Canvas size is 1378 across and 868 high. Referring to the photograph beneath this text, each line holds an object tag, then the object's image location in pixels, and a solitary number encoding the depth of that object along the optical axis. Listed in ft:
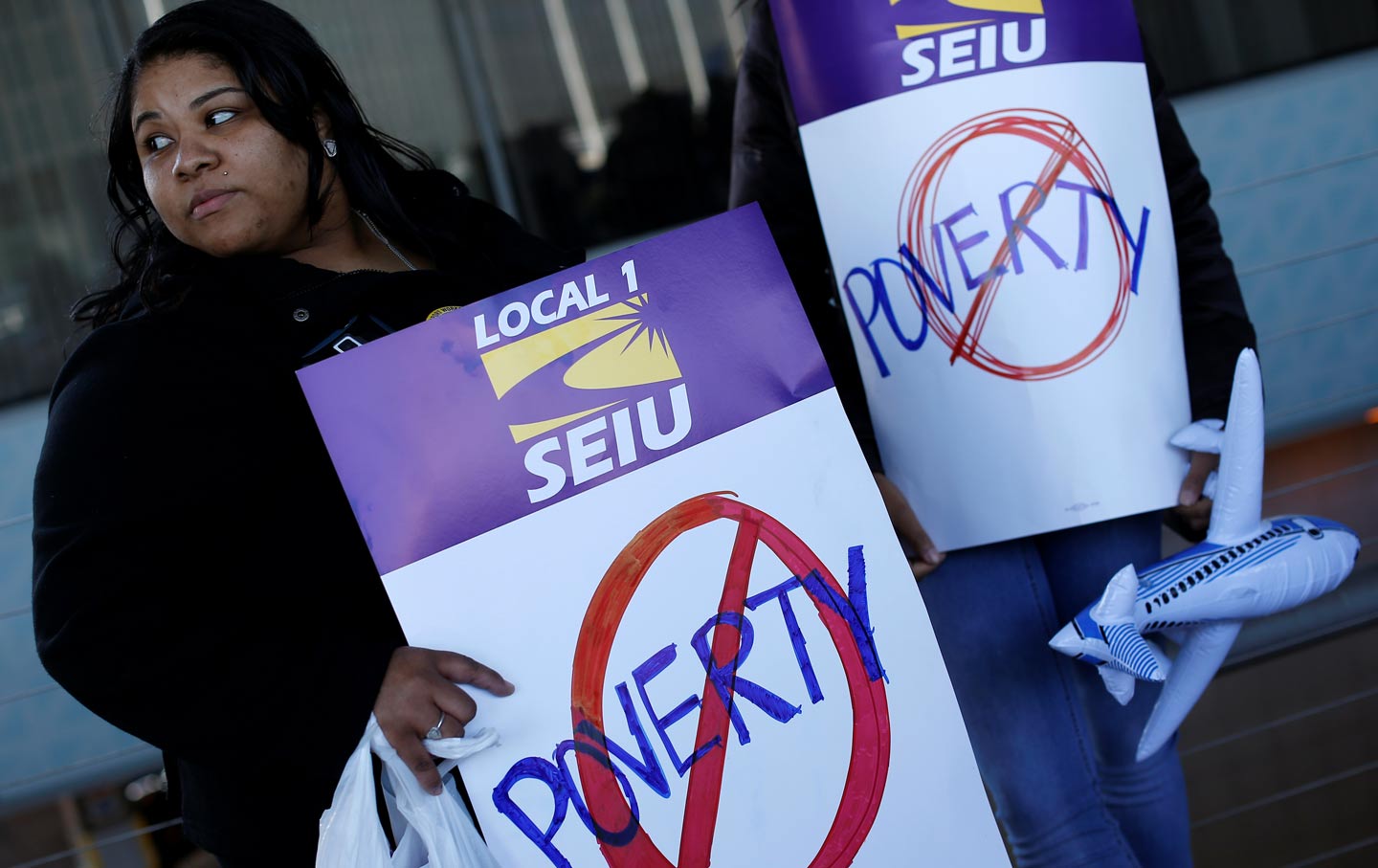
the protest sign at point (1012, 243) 3.87
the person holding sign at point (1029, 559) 4.00
